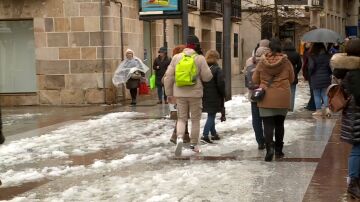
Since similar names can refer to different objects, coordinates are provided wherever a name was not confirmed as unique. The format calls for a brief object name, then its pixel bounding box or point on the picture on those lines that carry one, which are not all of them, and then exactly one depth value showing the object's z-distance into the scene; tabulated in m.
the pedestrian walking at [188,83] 7.95
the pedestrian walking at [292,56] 12.63
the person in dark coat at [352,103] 5.57
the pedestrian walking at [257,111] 8.21
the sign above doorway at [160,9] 12.74
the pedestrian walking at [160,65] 15.68
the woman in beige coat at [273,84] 7.35
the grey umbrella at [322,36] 12.20
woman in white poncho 15.80
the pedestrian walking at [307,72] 13.00
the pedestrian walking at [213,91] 9.02
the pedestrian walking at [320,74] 11.70
